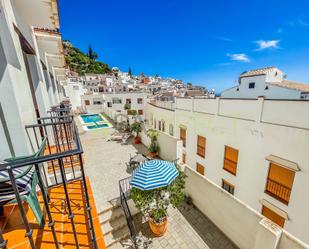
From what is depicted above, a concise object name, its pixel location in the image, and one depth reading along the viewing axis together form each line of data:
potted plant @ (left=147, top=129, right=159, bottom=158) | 10.58
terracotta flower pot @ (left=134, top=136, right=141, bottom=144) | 13.31
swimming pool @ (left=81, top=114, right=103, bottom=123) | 22.84
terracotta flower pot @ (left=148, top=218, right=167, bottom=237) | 5.03
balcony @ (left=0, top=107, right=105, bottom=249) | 1.38
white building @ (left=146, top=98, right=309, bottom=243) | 5.36
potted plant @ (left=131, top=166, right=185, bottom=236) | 4.89
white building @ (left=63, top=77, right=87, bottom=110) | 29.15
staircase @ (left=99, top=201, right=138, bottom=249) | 4.93
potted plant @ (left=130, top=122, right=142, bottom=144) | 13.35
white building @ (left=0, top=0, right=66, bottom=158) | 2.31
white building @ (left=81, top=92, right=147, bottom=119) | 28.52
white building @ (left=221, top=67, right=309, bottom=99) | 11.17
